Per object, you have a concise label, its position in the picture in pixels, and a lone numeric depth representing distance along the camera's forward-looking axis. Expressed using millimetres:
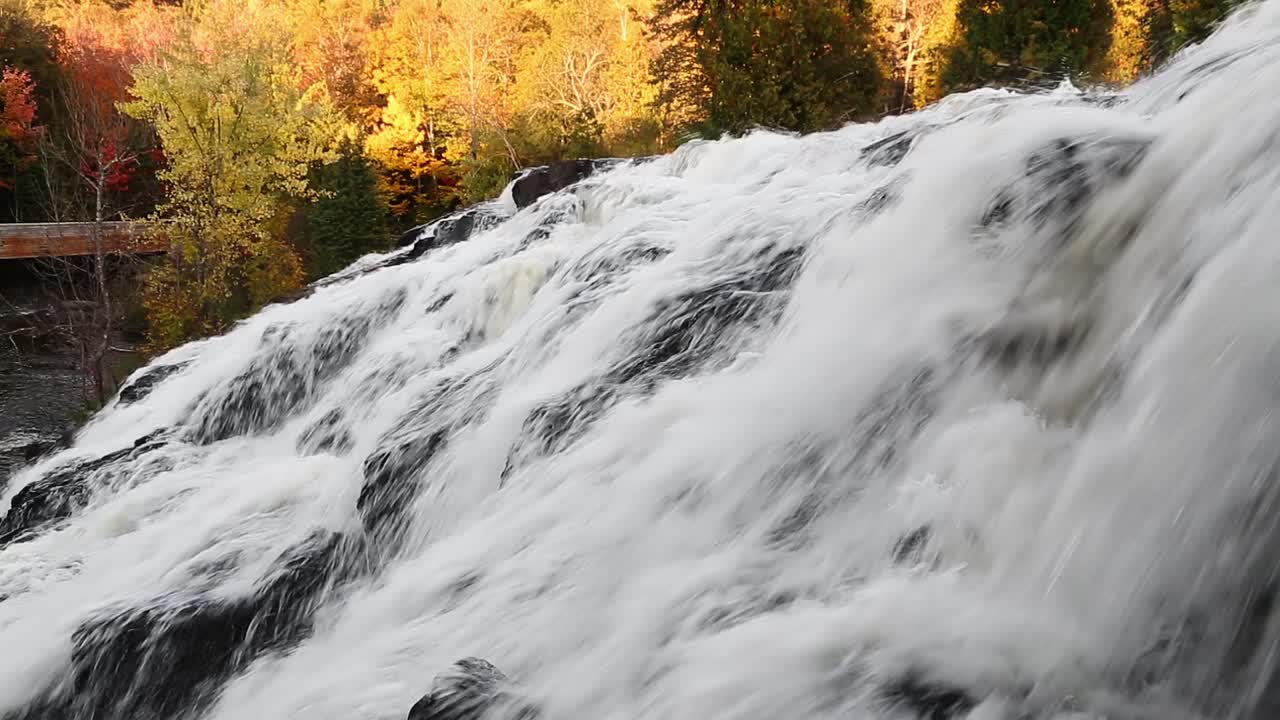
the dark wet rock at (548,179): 11352
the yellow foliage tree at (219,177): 16328
